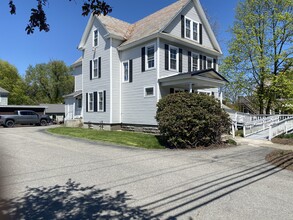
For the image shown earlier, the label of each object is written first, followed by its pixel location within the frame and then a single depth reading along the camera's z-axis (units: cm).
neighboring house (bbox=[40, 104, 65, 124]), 4614
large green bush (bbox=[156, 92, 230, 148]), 1155
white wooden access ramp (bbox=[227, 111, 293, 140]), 1544
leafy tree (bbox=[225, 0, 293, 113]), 2242
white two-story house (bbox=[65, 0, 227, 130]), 1681
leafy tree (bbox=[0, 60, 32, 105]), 6003
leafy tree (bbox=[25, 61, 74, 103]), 6106
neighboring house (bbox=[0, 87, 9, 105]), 4359
